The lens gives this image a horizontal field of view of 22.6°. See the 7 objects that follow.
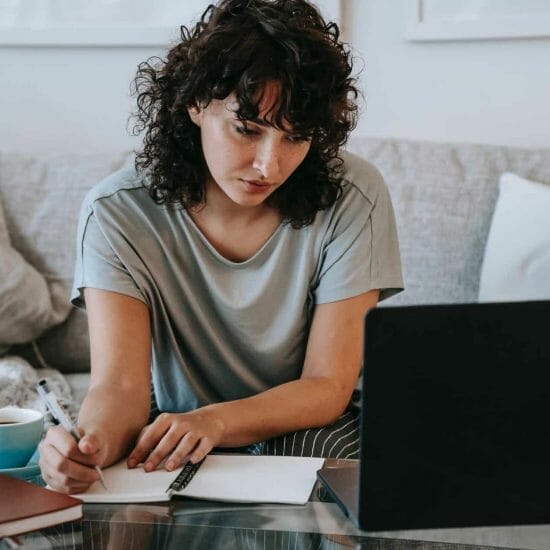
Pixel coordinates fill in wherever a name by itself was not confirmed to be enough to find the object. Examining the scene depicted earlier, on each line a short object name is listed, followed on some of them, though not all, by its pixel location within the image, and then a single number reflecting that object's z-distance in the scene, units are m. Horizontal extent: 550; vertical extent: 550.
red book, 1.39
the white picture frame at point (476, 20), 2.73
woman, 1.82
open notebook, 1.50
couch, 2.52
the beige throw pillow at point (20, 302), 2.52
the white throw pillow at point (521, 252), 2.43
